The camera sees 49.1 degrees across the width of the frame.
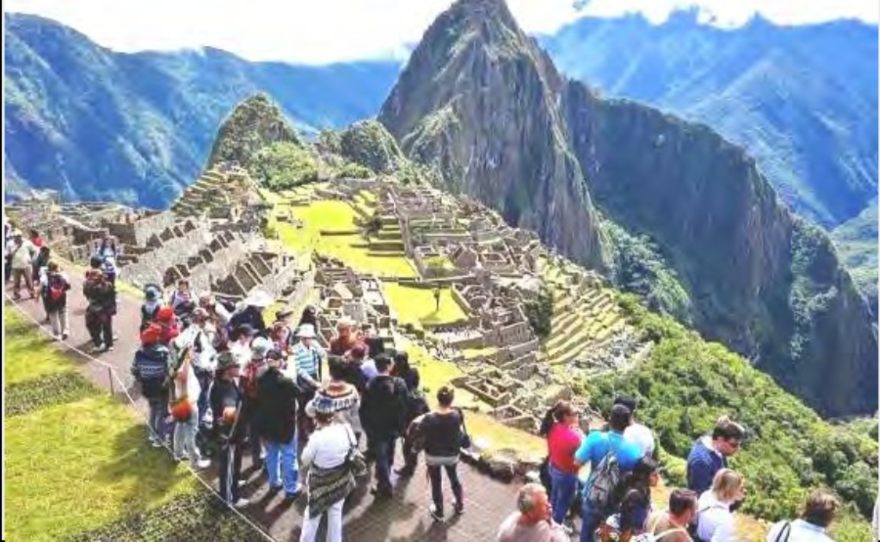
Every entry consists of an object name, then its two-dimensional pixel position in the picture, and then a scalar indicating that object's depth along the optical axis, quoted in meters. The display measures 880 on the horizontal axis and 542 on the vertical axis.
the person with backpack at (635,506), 10.45
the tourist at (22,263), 23.80
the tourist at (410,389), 13.93
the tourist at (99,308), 19.11
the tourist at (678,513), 8.89
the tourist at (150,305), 17.67
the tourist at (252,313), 16.67
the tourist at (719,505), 9.58
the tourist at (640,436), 11.23
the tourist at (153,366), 14.41
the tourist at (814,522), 8.49
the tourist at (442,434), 12.59
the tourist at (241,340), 14.30
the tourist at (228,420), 13.09
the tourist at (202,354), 14.77
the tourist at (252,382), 12.58
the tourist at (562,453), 12.02
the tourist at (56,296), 20.18
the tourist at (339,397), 11.59
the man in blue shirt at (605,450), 11.02
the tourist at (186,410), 13.88
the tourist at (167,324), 14.77
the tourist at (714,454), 11.09
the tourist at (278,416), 12.39
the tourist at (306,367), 13.97
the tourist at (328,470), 11.20
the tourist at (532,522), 9.10
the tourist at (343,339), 14.88
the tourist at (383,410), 13.11
